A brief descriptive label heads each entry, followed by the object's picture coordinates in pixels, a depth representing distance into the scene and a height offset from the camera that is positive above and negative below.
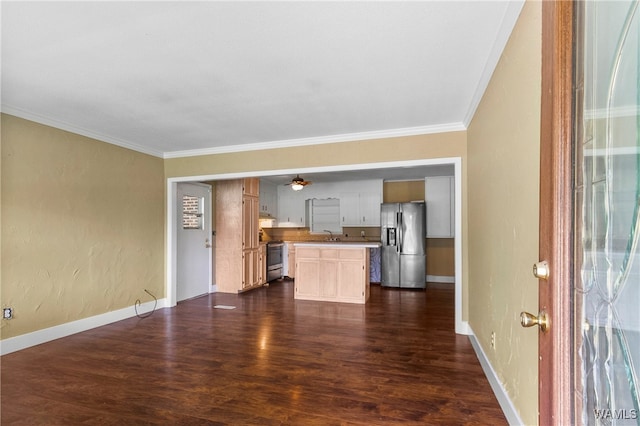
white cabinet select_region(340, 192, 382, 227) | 7.18 +0.20
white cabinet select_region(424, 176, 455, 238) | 6.67 +0.22
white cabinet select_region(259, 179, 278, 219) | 7.34 +0.43
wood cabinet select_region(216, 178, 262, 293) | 5.95 -0.35
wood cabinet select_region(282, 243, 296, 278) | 7.45 -1.04
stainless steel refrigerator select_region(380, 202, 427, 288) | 6.39 -0.58
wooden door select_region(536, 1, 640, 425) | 0.77 +0.00
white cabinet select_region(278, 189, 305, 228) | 7.84 +0.20
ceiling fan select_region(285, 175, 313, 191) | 6.05 +0.65
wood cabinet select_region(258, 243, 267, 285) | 6.56 -0.97
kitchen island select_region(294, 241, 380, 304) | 5.11 -0.91
